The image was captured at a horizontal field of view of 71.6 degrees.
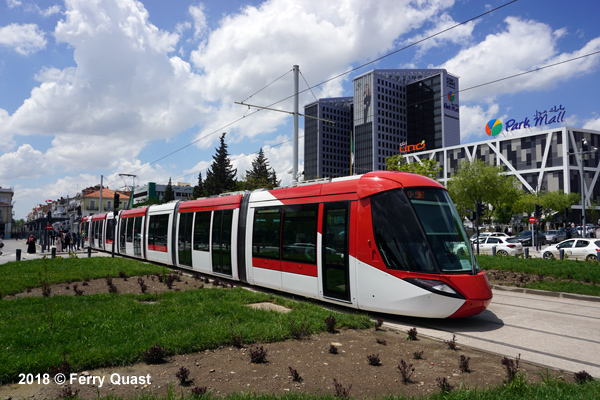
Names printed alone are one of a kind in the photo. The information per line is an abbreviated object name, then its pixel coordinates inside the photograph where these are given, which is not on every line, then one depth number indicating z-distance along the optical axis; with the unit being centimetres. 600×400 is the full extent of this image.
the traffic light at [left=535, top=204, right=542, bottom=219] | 3165
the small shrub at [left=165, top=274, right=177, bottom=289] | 1263
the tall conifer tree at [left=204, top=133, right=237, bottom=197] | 6438
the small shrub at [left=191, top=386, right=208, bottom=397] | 439
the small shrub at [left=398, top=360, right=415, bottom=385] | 505
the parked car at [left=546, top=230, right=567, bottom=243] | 4506
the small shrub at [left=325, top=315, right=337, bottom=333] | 738
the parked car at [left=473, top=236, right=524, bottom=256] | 2728
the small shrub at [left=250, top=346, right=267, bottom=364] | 566
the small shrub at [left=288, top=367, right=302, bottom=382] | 504
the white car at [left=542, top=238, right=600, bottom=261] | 2323
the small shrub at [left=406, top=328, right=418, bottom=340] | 710
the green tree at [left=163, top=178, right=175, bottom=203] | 9388
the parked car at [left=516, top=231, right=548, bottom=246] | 4184
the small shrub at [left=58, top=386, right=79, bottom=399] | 443
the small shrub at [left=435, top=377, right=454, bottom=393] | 459
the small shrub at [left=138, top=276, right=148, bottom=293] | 1165
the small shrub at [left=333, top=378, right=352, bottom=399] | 442
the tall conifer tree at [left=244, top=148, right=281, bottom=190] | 5284
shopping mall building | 6750
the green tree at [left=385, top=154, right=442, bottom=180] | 3397
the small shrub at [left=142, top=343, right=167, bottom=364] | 566
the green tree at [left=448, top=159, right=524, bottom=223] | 4941
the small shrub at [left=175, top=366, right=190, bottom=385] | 491
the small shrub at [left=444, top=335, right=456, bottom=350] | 647
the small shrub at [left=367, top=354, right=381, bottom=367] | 561
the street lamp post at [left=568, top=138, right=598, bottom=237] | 3079
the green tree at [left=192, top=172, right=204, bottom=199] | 7028
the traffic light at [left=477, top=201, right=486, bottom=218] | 2622
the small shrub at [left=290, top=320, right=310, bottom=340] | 696
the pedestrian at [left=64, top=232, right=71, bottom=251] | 3325
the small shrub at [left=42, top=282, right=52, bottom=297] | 1082
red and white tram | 803
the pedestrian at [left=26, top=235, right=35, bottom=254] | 3229
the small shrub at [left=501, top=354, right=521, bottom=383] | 481
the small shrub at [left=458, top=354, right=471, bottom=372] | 541
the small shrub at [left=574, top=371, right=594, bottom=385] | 485
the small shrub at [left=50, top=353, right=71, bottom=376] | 514
